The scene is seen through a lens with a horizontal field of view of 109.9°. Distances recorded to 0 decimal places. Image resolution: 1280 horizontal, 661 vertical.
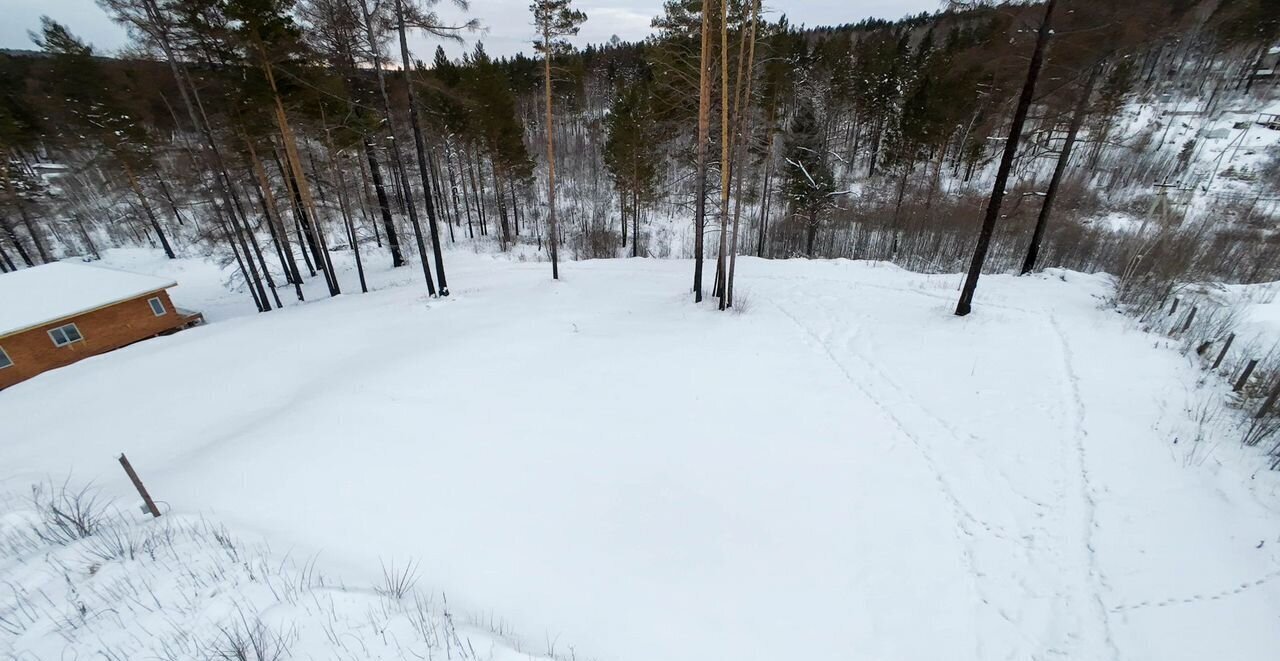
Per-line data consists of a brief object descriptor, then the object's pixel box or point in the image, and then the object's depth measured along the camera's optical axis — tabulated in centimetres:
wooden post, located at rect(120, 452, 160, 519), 485
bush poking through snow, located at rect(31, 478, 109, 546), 493
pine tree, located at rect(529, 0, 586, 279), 1304
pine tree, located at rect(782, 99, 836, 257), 2258
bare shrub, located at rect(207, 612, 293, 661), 330
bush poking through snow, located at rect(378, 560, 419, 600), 411
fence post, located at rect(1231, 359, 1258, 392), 679
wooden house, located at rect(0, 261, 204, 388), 1509
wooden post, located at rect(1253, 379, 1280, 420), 612
